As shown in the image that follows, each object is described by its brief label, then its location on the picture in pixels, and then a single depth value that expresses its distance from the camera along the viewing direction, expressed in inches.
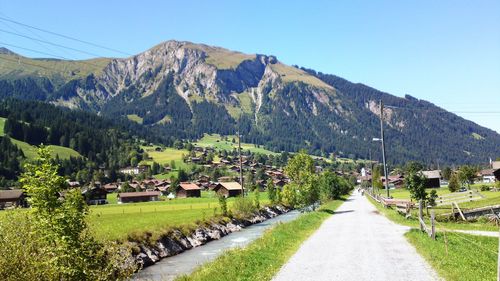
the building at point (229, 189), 6402.6
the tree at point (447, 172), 6037.4
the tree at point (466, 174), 4493.1
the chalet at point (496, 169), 3759.8
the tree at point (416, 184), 1667.1
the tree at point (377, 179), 5883.4
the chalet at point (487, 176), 6662.4
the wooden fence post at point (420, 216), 1097.3
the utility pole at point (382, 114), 2059.5
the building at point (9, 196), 5725.9
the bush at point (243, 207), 2603.3
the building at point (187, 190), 6712.6
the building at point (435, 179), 5807.1
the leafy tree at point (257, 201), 2876.5
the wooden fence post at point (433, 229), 937.7
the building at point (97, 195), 6119.1
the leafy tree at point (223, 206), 2380.7
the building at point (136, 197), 6535.4
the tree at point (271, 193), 3535.9
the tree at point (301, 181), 2596.0
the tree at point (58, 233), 520.4
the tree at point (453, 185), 3585.1
